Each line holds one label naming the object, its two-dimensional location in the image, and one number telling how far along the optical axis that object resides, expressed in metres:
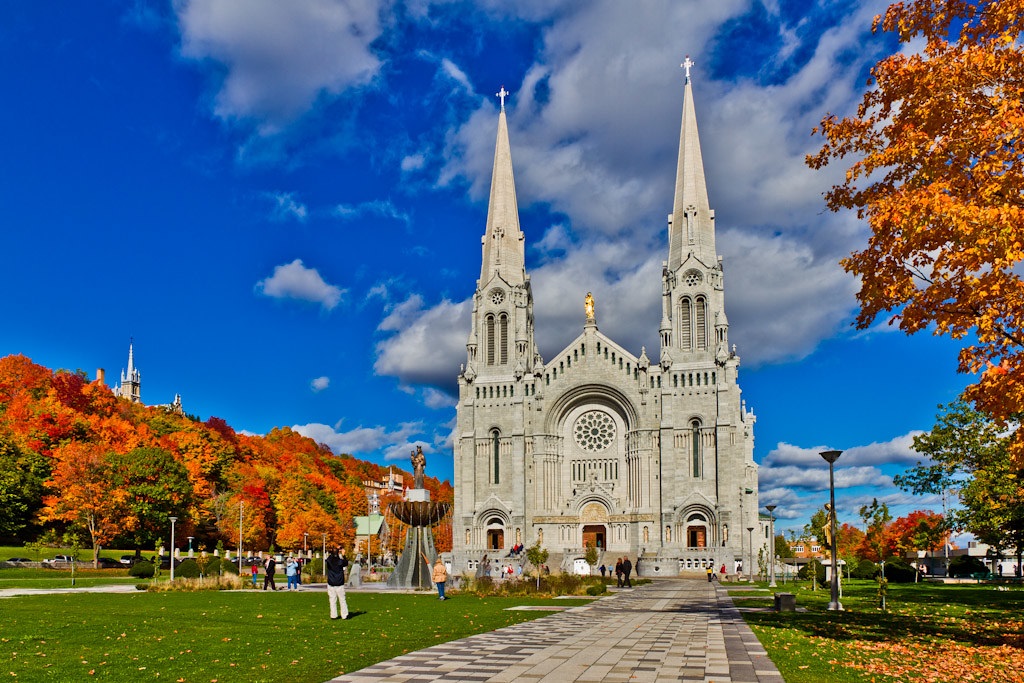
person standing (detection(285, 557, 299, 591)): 37.88
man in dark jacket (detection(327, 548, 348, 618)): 20.33
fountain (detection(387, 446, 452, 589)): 40.97
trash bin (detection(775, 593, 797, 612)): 25.19
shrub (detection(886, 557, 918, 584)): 56.84
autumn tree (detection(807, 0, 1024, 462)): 14.07
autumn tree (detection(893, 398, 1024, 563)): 32.09
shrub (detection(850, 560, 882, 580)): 66.51
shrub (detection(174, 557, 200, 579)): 43.22
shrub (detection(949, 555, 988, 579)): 70.50
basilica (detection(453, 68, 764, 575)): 70.25
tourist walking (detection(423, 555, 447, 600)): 29.13
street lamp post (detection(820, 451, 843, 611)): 25.47
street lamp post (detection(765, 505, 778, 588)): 43.58
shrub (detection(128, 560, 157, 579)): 47.72
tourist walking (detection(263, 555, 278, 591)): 35.72
